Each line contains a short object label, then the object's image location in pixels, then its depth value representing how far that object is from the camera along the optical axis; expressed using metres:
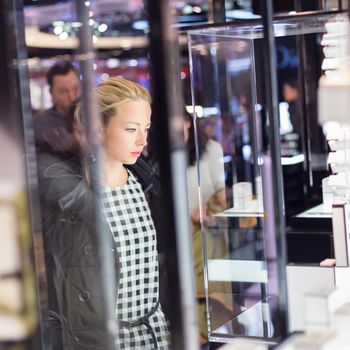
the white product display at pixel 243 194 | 4.08
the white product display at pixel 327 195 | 3.96
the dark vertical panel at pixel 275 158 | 3.09
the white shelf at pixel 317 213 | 4.07
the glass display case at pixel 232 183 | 3.86
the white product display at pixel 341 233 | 3.28
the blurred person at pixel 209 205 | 4.01
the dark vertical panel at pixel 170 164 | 2.03
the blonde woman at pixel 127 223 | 2.61
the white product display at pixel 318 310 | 1.95
